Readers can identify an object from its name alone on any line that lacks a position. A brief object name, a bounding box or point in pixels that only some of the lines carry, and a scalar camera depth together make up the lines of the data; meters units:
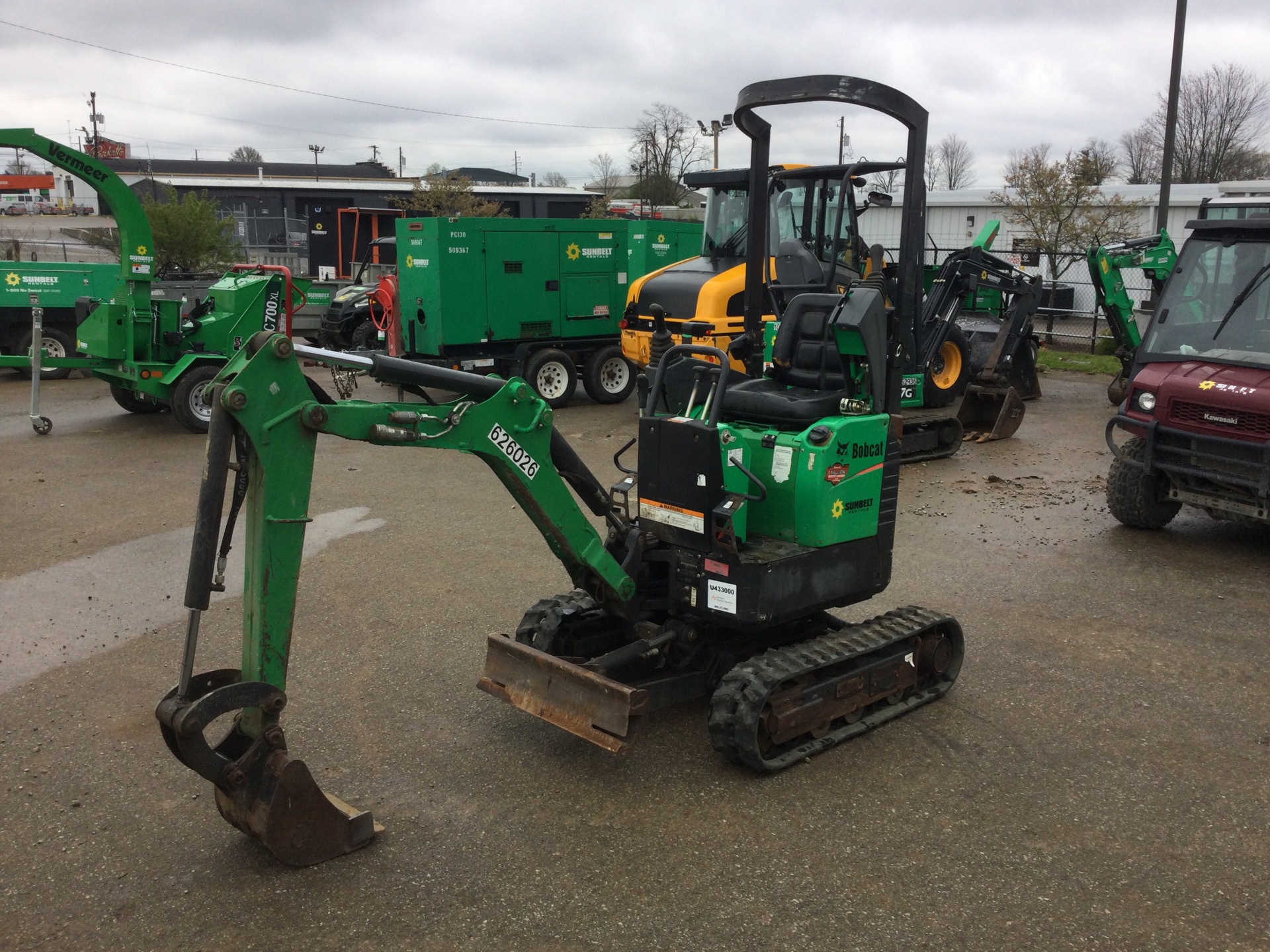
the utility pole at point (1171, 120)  17.17
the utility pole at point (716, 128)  39.71
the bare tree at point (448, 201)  33.64
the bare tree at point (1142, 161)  50.69
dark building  29.11
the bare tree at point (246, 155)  91.00
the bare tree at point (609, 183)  58.00
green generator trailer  13.68
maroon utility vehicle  7.35
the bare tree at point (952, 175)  64.19
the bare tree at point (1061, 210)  21.08
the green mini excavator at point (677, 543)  3.73
